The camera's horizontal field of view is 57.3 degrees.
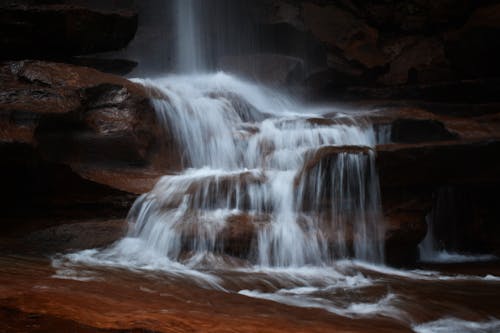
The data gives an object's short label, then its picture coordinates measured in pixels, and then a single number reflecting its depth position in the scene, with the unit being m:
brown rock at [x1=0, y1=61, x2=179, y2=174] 6.71
